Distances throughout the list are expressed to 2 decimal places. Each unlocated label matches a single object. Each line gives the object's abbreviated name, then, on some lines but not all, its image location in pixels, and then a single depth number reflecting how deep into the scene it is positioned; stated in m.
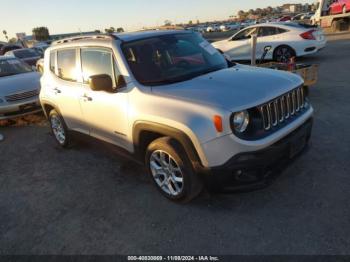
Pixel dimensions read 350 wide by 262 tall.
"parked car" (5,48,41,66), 16.66
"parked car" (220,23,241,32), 53.94
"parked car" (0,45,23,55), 21.72
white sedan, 11.12
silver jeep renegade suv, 3.01
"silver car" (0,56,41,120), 7.43
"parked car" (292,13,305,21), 44.53
